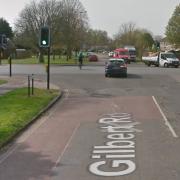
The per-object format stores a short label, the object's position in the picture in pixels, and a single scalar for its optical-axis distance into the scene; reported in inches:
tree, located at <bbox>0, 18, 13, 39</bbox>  5002.2
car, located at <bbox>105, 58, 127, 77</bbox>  1626.5
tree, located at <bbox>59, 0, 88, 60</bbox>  2979.1
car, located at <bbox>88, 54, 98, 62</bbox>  3584.4
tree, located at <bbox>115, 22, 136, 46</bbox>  5679.1
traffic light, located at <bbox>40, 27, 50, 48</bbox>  1088.8
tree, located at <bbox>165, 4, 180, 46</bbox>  3836.1
